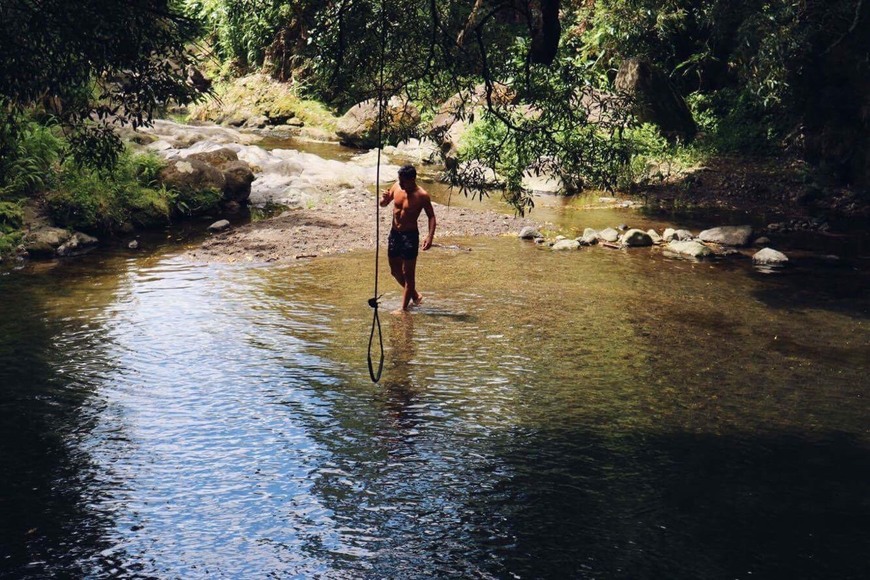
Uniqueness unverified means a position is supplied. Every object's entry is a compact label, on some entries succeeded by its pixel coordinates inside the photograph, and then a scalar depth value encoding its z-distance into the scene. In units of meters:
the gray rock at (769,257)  16.55
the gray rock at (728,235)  18.12
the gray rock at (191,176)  20.02
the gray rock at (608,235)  18.34
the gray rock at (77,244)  16.45
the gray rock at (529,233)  18.41
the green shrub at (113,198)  17.53
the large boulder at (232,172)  21.09
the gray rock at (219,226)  18.77
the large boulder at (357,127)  29.84
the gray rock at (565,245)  17.50
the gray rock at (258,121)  36.97
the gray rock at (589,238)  17.97
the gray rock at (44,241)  16.13
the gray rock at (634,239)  18.05
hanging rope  7.91
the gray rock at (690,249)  17.14
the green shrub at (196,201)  19.62
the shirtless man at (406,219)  12.30
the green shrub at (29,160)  17.33
